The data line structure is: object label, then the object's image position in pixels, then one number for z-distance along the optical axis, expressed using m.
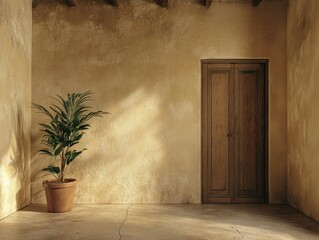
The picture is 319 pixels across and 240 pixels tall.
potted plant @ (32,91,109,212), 4.55
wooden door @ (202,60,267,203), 5.20
